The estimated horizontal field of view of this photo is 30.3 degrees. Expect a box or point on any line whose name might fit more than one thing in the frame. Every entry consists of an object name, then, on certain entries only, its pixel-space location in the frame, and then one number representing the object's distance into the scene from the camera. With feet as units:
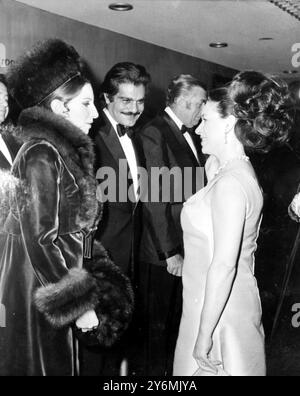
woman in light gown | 6.56
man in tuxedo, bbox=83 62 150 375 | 7.91
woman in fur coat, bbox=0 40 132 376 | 7.36
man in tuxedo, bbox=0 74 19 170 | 7.41
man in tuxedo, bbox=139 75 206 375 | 8.18
